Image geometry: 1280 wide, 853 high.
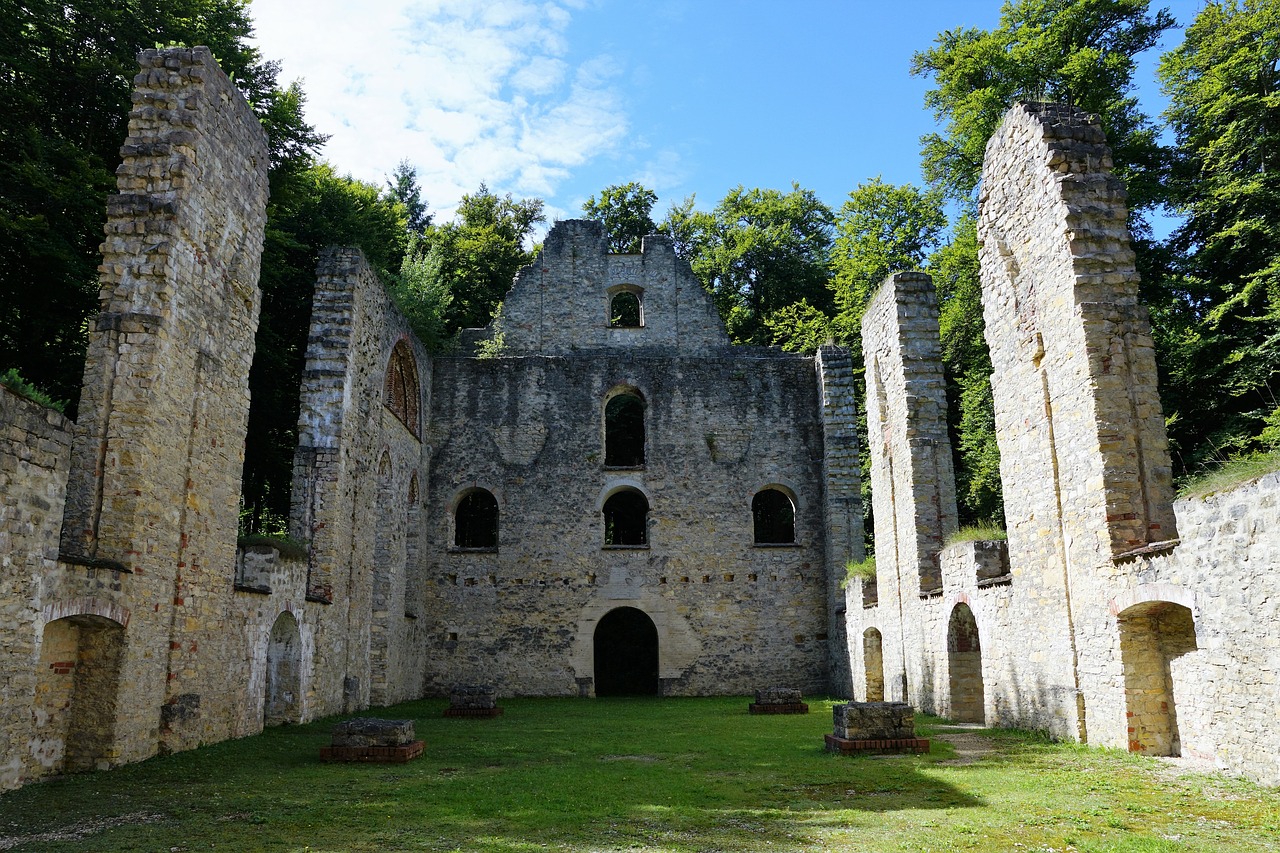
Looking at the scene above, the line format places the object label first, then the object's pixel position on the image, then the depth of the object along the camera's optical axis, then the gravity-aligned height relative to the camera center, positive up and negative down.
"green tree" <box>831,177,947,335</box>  26.19 +11.37
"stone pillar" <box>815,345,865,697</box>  19.47 +2.97
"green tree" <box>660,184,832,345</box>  32.53 +13.23
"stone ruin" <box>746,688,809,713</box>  14.90 -1.23
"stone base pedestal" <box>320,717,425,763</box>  9.14 -1.13
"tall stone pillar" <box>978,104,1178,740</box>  9.26 +2.39
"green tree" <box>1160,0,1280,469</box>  16.66 +7.07
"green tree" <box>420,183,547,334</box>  30.39 +12.48
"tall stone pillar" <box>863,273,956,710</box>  14.85 +2.43
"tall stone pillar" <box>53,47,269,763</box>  9.06 +2.46
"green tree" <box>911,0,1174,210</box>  19.95 +12.30
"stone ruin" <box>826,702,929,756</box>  9.35 -1.08
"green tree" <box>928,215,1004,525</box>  20.31 +5.84
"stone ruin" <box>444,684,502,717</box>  14.70 -1.20
